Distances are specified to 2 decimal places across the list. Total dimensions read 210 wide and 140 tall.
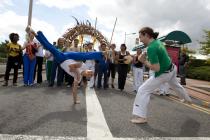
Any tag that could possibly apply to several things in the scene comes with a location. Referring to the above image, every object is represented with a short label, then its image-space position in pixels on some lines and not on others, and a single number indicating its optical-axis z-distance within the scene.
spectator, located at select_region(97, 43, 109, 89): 5.54
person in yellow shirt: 5.09
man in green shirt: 2.66
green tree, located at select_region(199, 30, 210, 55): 12.71
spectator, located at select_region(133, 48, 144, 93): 5.34
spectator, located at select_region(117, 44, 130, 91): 5.39
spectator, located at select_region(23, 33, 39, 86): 5.23
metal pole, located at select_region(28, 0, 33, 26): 9.38
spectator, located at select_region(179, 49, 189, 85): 7.41
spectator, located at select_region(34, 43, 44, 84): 5.48
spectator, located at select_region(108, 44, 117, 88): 5.38
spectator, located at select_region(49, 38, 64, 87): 5.35
